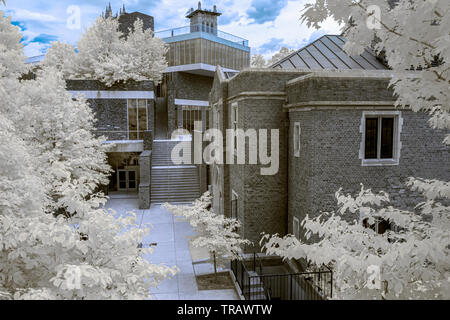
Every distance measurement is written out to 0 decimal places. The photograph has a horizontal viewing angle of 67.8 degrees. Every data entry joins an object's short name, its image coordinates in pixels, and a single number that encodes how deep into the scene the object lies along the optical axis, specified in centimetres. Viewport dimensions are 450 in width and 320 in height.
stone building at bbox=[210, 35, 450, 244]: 1141
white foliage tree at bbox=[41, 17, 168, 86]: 3092
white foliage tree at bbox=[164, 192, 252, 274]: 1252
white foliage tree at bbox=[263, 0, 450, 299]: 360
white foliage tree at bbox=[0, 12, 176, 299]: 428
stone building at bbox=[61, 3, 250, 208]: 2592
